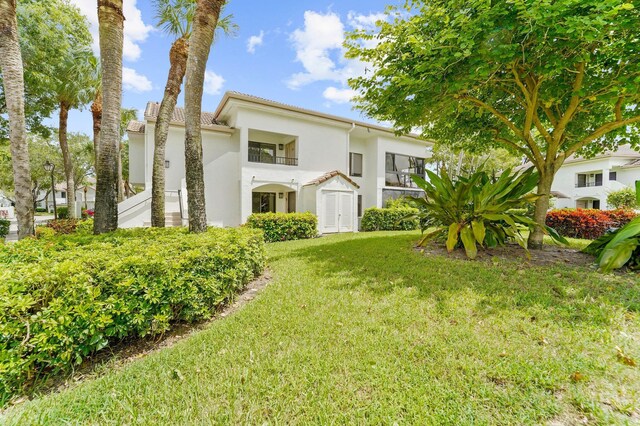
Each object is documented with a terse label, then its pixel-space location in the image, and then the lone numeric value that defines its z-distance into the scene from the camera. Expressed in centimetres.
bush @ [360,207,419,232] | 1570
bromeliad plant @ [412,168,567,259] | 600
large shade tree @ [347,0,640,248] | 453
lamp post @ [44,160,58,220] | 1340
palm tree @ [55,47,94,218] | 1326
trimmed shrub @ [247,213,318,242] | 1147
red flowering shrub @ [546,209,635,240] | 999
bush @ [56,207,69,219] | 2512
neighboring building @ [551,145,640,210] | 2492
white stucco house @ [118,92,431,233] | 1286
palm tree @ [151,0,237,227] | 772
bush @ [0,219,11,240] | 1276
